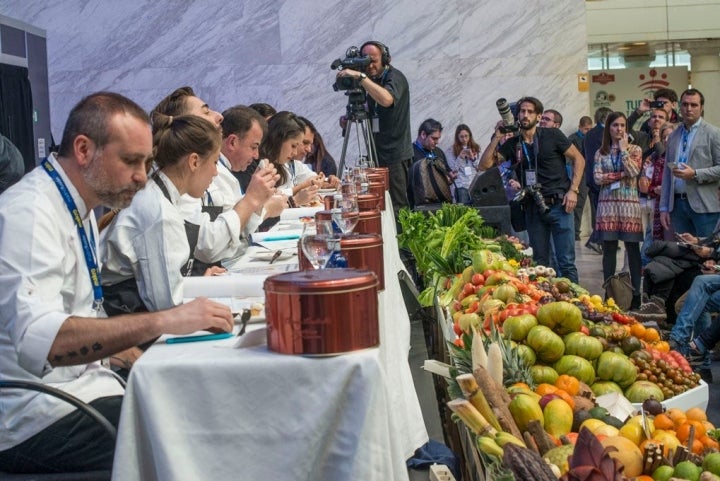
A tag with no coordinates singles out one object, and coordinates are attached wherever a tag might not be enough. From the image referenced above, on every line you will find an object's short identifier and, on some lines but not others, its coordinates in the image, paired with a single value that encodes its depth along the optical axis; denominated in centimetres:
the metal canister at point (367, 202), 379
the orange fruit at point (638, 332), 412
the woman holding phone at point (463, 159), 1147
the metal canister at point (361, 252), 259
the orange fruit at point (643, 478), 247
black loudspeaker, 883
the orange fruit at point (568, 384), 335
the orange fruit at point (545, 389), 316
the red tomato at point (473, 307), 452
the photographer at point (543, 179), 802
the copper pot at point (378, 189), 471
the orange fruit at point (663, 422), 297
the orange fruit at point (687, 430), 288
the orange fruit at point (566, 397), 306
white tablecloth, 195
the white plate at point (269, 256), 374
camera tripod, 691
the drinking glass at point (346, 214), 312
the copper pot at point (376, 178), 528
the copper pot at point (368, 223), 327
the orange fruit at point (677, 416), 298
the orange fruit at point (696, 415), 304
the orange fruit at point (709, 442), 280
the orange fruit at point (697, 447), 278
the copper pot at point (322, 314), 192
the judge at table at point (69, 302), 220
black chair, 223
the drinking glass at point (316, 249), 244
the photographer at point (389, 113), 722
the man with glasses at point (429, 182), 862
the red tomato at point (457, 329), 427
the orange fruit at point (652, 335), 409
